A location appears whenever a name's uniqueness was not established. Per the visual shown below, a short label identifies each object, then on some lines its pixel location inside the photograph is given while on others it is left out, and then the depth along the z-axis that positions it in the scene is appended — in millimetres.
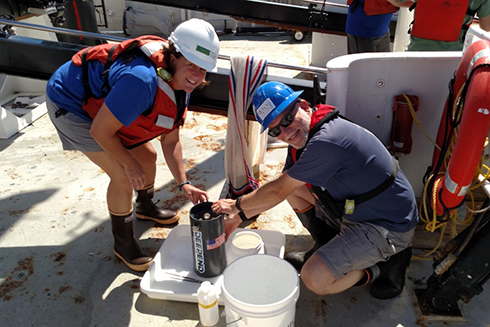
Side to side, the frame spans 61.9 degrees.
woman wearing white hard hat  2211
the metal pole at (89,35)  2939
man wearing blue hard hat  2070
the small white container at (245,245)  2678
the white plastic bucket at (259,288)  1932
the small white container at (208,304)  2168
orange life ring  1946
